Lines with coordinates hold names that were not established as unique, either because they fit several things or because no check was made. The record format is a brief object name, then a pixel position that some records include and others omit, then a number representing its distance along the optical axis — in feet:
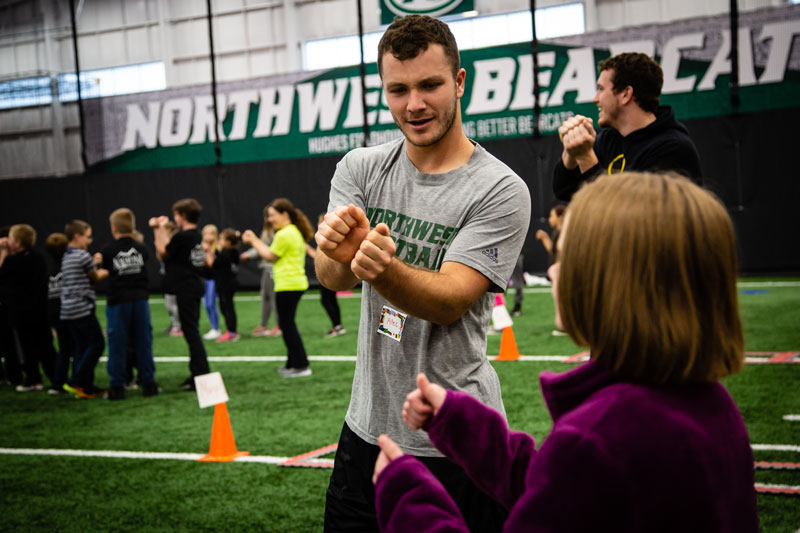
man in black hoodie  12.97
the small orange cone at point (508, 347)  32.60
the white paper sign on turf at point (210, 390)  21.43
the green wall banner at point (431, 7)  69.00
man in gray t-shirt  8.33
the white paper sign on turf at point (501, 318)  32.01
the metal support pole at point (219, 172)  71.97
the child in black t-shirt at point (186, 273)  30.35
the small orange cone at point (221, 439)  21.57
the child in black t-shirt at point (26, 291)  32.96
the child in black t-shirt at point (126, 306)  29.84
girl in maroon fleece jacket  4.50
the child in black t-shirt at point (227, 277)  43.27
